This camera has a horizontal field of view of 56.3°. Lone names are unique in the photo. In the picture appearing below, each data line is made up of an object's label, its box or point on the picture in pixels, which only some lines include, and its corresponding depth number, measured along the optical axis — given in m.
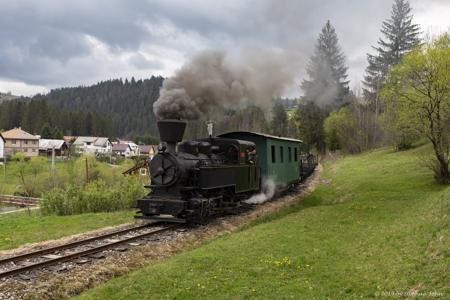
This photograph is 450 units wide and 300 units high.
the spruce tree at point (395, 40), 59.59
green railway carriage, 19.59
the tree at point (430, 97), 20.53
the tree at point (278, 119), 77.31
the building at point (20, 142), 90.00
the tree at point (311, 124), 64.88
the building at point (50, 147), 92.19
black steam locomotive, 13.33
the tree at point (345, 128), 55.38
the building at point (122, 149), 115.64
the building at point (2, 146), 79.88
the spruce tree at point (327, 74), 49.59
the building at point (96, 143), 111.14
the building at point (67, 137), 109.50
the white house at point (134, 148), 117.49
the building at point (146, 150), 118.99
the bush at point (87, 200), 21.97
